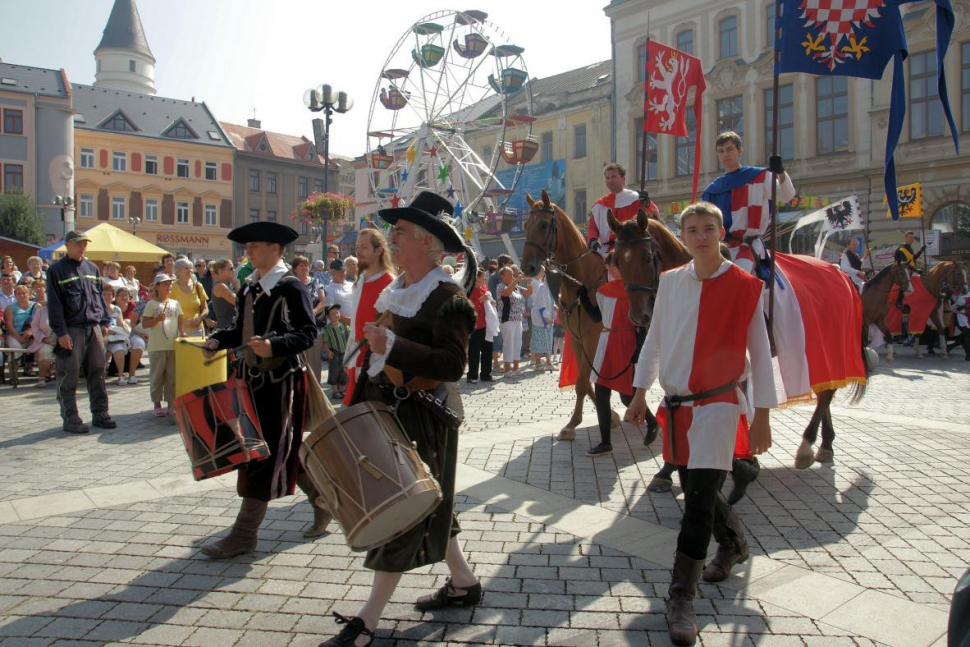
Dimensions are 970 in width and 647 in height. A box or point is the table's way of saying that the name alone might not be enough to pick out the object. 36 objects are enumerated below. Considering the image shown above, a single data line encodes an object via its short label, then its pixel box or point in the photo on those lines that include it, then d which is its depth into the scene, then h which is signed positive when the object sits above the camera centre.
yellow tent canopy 18.56 +1.94
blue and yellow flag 5.33 +1.99
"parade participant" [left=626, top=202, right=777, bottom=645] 3.30 -0.28
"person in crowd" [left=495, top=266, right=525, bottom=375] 13.62 +0.00
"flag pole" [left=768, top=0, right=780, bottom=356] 5.20 +0.59
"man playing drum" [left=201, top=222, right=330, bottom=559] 4.22 -0.26
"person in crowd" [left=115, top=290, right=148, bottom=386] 12.34 -0.25
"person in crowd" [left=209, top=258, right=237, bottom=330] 8.39 +0.31
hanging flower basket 22.06 +3.41
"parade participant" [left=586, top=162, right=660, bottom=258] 7.35 +1.10
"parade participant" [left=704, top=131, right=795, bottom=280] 5.80 +0.94
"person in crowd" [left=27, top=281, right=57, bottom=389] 11.56 -0.32
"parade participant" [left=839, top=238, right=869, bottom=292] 15.23 +1.06
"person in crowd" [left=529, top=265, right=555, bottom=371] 13.95 -0.08
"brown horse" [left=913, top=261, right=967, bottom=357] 16.19 +0.76
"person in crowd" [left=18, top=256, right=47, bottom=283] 13.47 +0.97
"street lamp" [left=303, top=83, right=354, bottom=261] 18.12 +5.35
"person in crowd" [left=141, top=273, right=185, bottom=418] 8.91 -0.20
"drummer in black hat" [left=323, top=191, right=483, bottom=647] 3.03 -0.17
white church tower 76.31 +27.41
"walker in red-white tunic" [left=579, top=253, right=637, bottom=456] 6.57 -0.32
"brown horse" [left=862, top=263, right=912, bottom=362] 13.75 +0.40
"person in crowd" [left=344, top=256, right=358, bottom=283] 10.10 +0.74
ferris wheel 30.42 +8.06
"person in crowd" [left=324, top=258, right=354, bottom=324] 10.50 +0.43
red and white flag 7.95 +2.48
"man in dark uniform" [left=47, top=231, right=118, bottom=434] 7.69 -0.03
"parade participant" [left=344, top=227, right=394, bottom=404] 4.96 +0.32
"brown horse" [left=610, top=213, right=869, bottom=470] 5.12 +0.46
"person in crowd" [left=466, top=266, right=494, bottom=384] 12.46 -0.47
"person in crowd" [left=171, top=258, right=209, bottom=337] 9.67 +0.35
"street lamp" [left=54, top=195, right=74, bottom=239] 34.59 +5.83
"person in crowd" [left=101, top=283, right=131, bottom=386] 12.04 -0.23
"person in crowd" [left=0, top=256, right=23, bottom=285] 13.27 +0.98
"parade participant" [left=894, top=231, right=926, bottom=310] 14.92 +1.25
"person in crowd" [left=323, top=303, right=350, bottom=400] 10.44 -0.33
